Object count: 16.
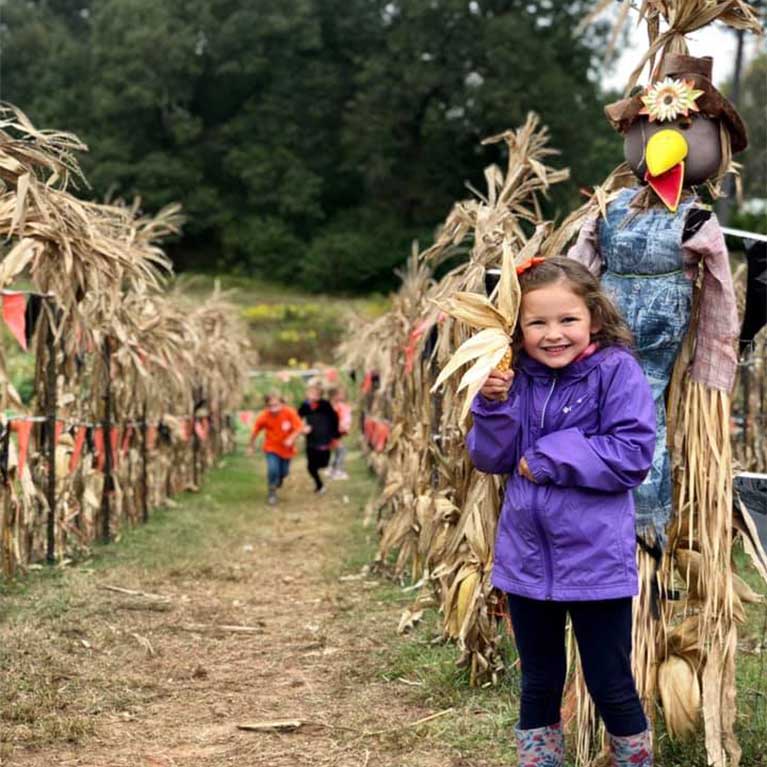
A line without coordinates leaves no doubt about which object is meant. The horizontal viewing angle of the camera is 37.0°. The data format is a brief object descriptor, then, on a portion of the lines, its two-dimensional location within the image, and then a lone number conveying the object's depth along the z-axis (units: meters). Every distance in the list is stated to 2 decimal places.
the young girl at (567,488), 2.85
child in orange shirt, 11.34
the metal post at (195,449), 11.86
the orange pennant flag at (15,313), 6.24
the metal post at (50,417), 6.63
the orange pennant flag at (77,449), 7.28
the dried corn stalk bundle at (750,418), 8.73
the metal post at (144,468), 8.86
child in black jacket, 12.02
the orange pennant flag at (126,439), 8.49
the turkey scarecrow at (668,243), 3.41
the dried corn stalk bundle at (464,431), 4.00
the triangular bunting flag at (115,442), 8.17
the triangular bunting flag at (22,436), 6.27
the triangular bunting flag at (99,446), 7.79
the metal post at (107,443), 7.77
